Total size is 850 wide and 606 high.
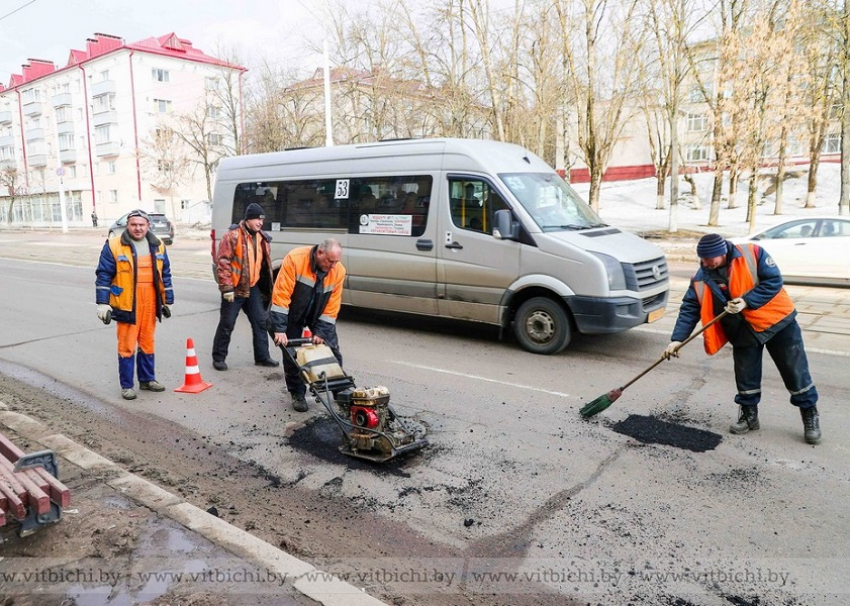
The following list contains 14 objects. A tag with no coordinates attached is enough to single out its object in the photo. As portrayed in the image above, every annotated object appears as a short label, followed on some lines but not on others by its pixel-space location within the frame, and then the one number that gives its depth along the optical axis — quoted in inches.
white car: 484.1
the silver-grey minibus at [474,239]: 282.7
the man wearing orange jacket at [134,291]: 228.5
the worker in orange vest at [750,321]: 183.9
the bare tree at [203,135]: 1684.3
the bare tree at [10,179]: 2183.8
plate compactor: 175.2
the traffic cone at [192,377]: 247.9
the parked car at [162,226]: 1066.6
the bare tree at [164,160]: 1765.5
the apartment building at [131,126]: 1893.5
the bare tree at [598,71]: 764.6
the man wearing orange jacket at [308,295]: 205.8
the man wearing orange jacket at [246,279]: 274.1
